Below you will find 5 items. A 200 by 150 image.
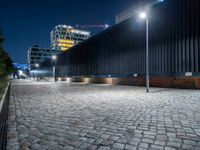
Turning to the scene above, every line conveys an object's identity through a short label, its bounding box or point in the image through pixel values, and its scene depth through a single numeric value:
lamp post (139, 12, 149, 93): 14.02
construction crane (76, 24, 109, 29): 121.19
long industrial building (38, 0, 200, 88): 15.28
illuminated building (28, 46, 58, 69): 157.38
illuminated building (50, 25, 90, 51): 172.88
